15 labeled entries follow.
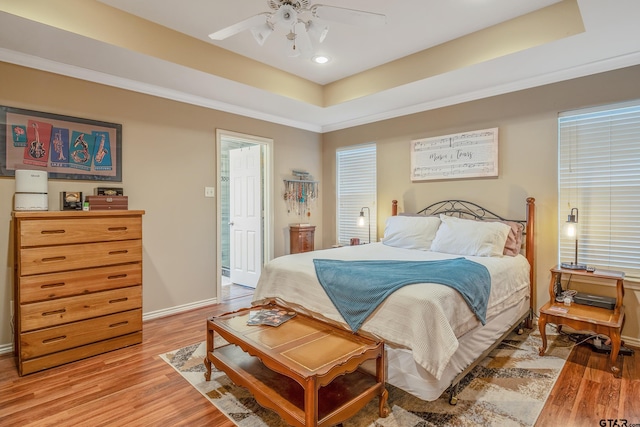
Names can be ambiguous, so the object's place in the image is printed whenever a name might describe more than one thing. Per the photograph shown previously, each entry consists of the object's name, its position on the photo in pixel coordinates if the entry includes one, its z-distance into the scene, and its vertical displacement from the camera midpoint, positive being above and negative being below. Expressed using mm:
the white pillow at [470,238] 3049 -291
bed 1834 -573
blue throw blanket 2051 -481
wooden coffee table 1605 -831
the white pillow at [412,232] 3570 -271
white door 4770 -110
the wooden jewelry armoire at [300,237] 4836 -433
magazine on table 2232 -770
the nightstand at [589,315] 2371 -837
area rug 1872 -1193
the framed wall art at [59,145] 2703 +561
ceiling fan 2055 +1204
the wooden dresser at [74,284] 2393 -599
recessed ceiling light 3393 +1546
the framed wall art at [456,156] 3617 +603
